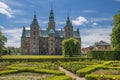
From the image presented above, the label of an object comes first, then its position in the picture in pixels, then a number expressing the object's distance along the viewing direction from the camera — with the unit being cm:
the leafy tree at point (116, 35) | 2019
